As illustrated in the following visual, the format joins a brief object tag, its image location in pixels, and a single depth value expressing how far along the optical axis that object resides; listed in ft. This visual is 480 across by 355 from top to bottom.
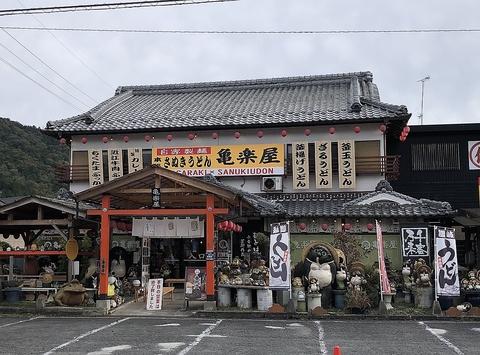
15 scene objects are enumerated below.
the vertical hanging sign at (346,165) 68.49
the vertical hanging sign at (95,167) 74.63
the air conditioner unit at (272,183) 69.72
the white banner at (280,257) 48.14
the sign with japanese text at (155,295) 51.90
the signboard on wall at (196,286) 51.83
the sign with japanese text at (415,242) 56.65
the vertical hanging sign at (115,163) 74.02
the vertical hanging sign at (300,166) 69.46
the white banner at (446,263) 47.14
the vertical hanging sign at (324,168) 69.00
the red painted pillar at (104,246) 51.19
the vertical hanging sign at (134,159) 73.72
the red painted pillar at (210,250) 49.78
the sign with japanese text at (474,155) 74.79
